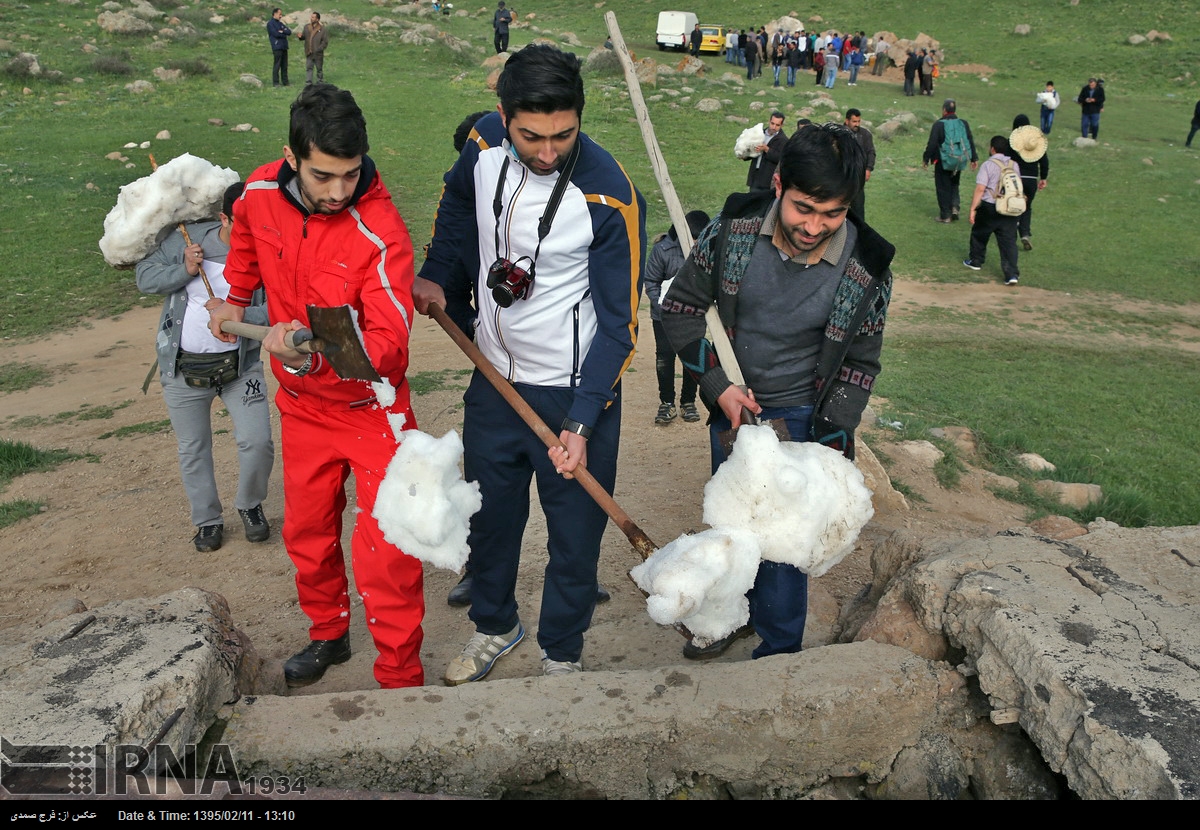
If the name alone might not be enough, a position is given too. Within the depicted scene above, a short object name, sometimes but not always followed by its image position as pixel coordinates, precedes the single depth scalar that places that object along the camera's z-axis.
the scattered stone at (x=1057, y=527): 4.50
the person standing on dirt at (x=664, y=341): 6.53
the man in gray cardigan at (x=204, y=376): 4.48
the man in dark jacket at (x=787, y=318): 3.30
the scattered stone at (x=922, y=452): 6.36
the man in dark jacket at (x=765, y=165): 7.86
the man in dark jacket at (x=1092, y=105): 20.52
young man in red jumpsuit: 3.17
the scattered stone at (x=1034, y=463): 6.51
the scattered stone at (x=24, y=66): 17.62
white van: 30.62
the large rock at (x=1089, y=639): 2.62
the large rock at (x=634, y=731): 2.95
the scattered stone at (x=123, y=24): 21.48
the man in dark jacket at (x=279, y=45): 19.19
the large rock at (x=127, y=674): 2.69
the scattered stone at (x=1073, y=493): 6.11
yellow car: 30.91
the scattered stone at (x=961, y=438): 6.71
